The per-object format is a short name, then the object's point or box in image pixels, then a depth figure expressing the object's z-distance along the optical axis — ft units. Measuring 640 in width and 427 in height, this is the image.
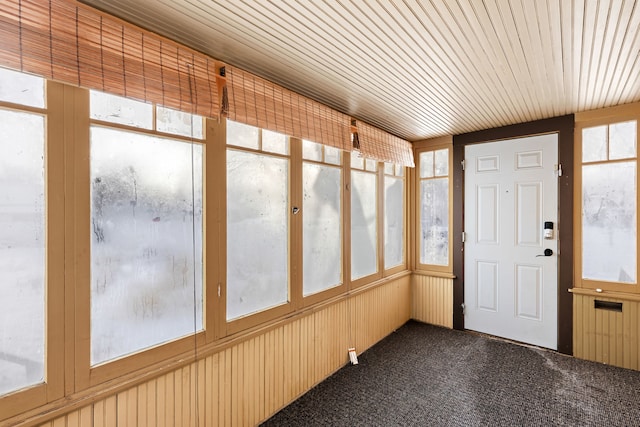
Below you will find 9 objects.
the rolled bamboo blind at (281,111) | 6.59
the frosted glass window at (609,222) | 9.83
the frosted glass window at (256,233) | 6.96
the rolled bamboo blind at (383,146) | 10.67
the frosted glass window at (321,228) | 9.00
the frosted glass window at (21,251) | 4.19
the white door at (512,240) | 11.22
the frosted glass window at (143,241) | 5.02
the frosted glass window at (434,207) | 13.56
